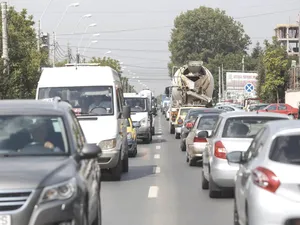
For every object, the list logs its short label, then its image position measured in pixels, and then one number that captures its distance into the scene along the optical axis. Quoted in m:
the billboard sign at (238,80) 111.31
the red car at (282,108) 48.15
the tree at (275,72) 73.06
